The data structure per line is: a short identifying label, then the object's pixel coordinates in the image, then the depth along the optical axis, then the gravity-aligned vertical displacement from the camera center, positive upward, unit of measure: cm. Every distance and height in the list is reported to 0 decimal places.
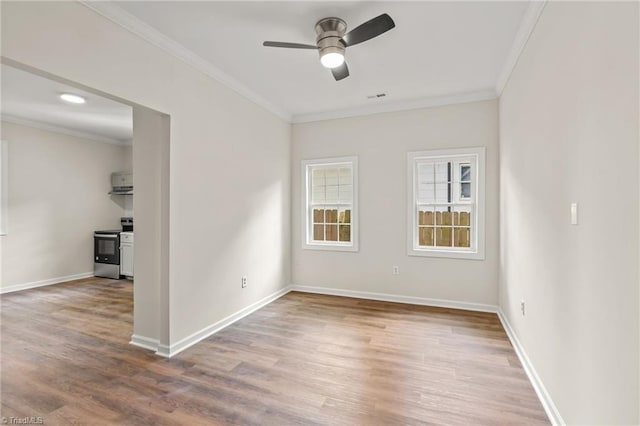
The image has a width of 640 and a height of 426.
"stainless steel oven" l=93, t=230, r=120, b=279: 568 -82
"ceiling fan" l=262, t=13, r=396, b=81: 221 +136
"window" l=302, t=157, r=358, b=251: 453 +13
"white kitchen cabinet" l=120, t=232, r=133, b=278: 554 -80
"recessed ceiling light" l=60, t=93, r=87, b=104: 386 +153
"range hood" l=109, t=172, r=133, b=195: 604 +59
